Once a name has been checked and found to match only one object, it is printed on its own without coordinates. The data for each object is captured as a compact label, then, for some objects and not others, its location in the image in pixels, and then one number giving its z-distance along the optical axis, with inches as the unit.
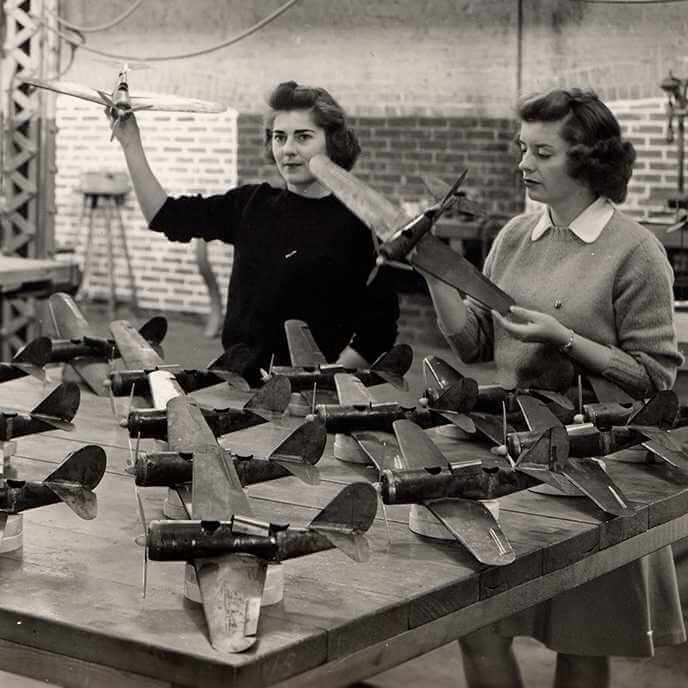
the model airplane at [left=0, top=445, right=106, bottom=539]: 100.8
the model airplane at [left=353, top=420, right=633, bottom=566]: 100.5
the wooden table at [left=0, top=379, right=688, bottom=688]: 84.1
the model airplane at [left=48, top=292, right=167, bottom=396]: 157.5
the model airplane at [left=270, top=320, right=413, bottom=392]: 145.4
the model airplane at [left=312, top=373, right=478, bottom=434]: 125.0
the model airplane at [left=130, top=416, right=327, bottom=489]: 107.8
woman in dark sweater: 169.0
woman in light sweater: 141.8
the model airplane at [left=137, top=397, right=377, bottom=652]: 84.2
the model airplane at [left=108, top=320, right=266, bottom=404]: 137.0
